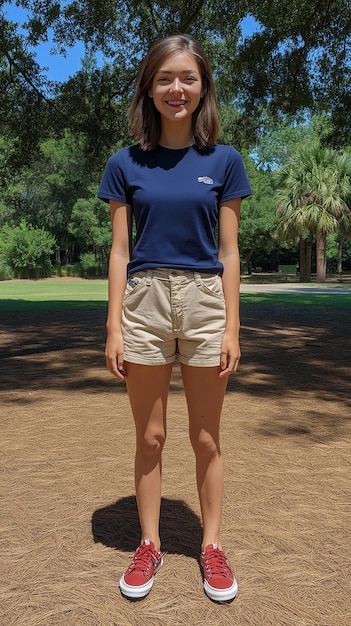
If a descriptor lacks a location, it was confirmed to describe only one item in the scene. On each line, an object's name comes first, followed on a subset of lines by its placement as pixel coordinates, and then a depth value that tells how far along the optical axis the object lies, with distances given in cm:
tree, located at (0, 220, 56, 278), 4544
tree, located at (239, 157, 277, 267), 4359
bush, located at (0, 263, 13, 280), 4378
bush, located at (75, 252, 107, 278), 4844
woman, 243
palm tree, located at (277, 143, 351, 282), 3291
